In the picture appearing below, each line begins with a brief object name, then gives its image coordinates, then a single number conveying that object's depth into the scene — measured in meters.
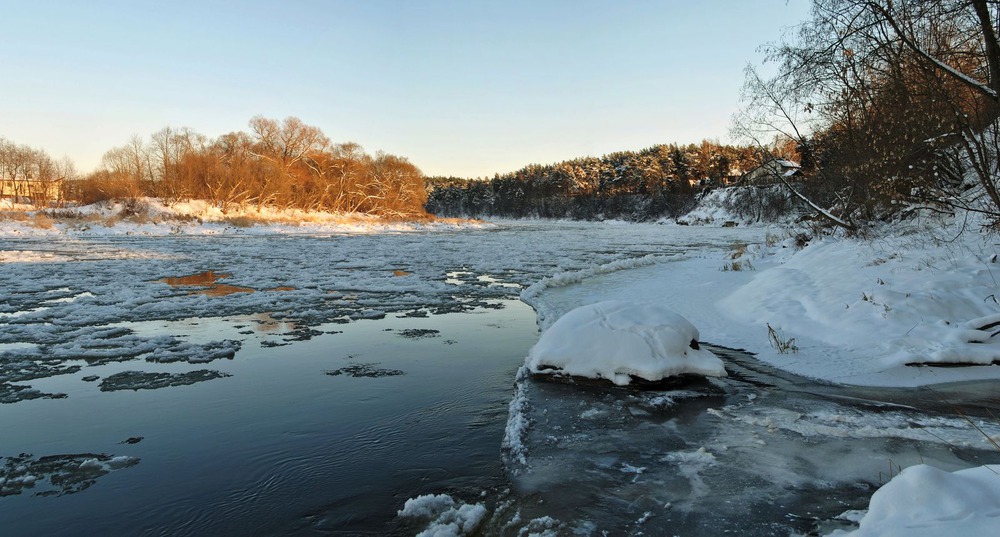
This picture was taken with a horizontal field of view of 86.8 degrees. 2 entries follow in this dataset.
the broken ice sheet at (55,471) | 3.65
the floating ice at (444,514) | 3.17
